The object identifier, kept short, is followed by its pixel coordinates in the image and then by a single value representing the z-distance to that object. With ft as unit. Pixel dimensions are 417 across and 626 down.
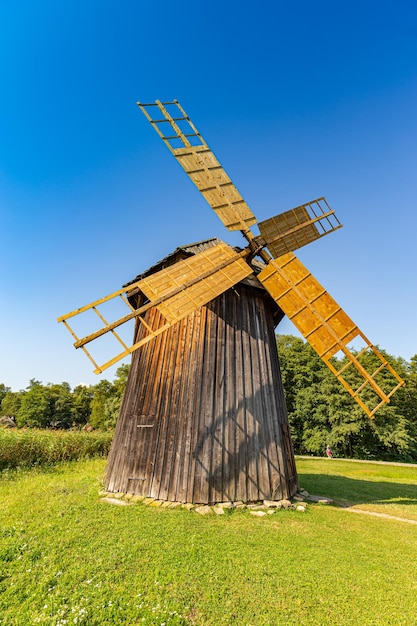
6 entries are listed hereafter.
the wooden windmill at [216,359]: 25.91
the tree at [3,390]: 241.06
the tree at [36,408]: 185.88
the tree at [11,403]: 215.51
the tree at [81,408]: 201.26
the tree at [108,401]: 135.74
